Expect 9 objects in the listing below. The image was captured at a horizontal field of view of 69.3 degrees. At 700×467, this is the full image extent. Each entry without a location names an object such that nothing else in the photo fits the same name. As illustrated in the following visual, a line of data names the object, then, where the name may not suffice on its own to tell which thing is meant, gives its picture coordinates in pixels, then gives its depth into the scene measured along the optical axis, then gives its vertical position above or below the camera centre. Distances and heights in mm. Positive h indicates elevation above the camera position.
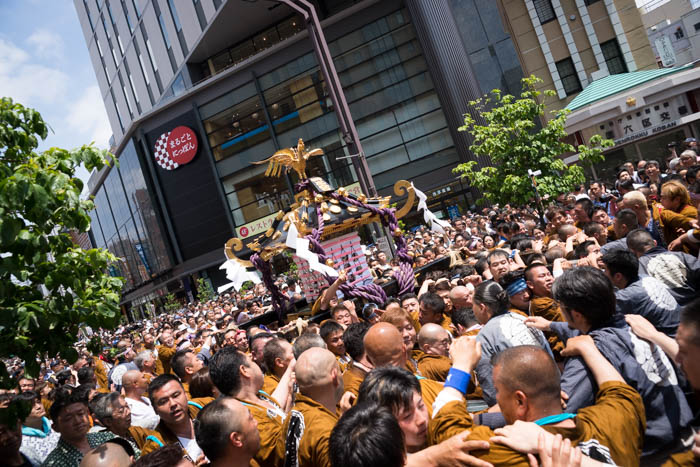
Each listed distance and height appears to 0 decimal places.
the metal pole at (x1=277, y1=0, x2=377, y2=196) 15295 +5117
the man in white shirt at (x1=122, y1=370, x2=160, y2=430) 5633 -797
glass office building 30844 +11051
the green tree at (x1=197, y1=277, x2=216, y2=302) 33656 +1083
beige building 25922 +7114
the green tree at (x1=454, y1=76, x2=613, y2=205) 16594 +1402
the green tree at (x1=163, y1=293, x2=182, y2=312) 37406 +931
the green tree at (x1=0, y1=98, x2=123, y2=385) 3250 +687
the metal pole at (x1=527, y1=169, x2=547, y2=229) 14380 -411
